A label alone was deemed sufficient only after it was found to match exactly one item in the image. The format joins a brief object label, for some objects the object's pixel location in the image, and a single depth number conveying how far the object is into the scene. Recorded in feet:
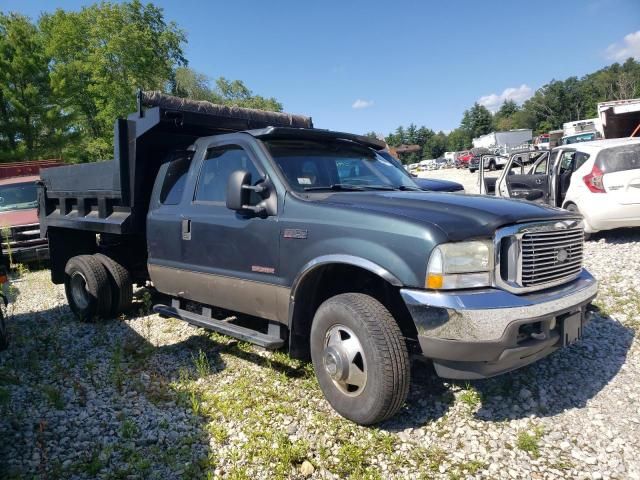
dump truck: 8.67
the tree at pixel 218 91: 156.35
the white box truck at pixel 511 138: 149.71
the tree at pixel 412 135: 406.35
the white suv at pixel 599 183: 22.82
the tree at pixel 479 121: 352.69
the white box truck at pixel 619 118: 46.14
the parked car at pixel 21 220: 29.96
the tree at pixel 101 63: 87.81
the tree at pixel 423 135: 407.09
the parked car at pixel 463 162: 154.10
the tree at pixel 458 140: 356.79
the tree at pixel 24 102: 85.20
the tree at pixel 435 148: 389.62
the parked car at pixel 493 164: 99.89
